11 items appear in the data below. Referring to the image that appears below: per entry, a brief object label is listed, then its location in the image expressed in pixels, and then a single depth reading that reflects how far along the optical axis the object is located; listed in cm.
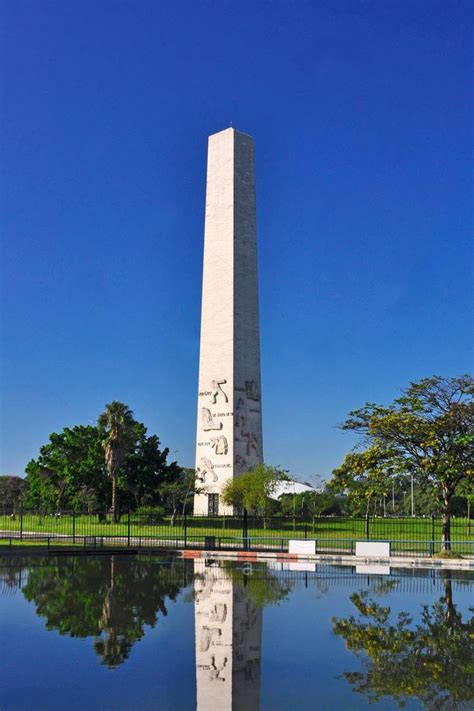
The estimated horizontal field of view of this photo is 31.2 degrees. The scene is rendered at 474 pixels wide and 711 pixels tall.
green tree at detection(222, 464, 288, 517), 5553
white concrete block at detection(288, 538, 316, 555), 3322
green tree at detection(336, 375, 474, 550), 3384
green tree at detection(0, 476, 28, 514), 12718
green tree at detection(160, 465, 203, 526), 6488
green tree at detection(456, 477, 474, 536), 3475
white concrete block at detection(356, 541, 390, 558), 3189
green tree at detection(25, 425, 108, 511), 7150
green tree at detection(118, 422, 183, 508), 7275
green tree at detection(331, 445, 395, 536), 3500
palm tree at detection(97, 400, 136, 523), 6594
